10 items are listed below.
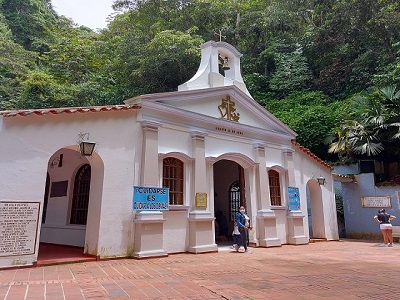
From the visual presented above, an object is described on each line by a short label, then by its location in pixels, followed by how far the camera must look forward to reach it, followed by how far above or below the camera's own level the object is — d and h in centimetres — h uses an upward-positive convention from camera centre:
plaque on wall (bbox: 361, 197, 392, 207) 1477 +79
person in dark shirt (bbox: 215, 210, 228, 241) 1388 -23
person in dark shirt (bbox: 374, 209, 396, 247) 1227 -27
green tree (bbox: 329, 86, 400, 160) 1481 +418
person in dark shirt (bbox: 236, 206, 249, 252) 995 -17
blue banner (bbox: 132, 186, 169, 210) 849 +55
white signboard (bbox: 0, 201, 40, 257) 670 -18
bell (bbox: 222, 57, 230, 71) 1270 +599
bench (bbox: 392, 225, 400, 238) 1380 -52
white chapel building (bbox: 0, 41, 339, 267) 723 +142
